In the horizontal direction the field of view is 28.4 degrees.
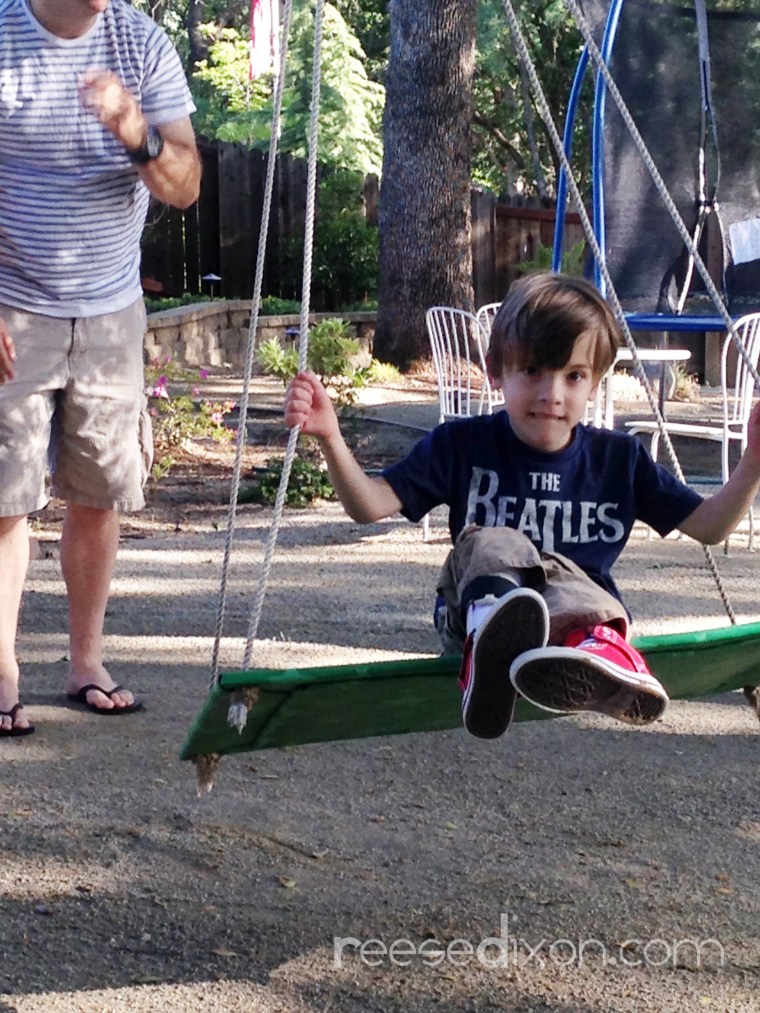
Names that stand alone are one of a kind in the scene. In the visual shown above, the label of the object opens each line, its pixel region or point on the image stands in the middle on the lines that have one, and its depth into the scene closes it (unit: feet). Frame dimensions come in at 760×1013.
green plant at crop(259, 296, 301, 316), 44.09
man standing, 11.37
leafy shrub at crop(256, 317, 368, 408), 27.73
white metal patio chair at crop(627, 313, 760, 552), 21.04
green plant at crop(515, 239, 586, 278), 40.33
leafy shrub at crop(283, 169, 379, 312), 47.32
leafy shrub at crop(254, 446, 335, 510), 24.23
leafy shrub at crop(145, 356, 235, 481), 26.22
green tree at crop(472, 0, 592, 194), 78.28
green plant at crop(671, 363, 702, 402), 38.24
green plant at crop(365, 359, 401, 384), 37.78
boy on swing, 8.89
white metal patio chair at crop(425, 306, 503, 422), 22.09
